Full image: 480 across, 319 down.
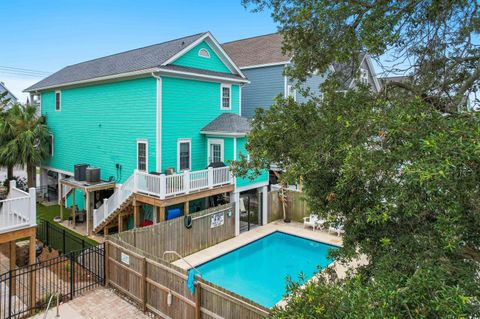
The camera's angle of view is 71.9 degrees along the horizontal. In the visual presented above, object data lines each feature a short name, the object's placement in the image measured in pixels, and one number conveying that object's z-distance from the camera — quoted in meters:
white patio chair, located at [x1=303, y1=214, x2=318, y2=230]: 17.41
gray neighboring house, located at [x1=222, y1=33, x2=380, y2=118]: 20.52
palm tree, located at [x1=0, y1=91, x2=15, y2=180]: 19.50
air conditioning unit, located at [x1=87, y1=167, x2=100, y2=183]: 16.73
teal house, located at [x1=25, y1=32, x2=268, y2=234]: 14.65
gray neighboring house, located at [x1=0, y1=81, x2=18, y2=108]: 33.51
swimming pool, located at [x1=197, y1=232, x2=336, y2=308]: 11.58
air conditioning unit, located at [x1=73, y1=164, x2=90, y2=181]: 17.34
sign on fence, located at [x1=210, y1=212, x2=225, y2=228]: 14.72
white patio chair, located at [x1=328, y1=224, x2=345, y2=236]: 16.41
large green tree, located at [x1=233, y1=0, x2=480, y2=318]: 2.88
